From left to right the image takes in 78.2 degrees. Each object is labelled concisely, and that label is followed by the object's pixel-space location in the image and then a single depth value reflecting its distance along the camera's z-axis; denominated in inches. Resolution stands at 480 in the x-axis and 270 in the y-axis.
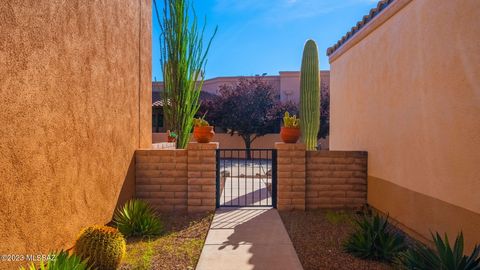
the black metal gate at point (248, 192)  256.1
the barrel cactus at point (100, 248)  138.3
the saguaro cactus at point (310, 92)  481.1
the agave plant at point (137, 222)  189.8
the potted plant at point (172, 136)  342.3
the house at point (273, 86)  826.2
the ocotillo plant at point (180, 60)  315.6
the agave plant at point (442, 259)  115.3
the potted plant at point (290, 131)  248.8
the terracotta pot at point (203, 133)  244.8
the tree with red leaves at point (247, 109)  739.4
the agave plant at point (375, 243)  155.3
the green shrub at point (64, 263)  107.7
